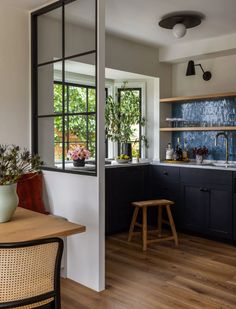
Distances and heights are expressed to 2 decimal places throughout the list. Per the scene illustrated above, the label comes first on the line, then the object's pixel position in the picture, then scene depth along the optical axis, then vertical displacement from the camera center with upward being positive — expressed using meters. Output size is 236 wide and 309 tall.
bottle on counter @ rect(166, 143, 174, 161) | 4.75 -0.12
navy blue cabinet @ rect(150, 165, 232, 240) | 3.85 -0.61
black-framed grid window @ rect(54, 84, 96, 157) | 4.30 +0.34
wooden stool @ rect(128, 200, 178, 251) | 3.67 -0.85
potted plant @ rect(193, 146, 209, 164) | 4.54 -0.10
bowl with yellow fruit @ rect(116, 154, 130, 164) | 4.39 -0.17
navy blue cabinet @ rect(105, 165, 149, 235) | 4.08 -0.58
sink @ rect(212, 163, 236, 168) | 3.96 -0.23
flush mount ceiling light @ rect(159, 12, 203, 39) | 3.51 +1.29
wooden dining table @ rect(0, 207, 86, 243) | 1.71 -0.44
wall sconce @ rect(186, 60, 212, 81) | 4.58 +0.98
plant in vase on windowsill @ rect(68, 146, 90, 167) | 3.52 -0.10
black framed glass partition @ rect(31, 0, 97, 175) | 3.26 +0.86
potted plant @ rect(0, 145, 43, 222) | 1.98 -0.21
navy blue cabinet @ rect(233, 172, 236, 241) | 3.78 -0.68
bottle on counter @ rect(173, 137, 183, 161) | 4.73 -0.13
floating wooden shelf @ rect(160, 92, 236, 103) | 4.18 +0.62
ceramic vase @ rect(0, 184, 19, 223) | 1.97 -0.33
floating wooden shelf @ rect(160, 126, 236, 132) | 4.19 +0.21
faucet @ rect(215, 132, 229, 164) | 4.41 +0.06
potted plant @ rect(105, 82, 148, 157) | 4.75 +0.37
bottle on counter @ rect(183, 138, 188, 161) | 4.74 -0.08
